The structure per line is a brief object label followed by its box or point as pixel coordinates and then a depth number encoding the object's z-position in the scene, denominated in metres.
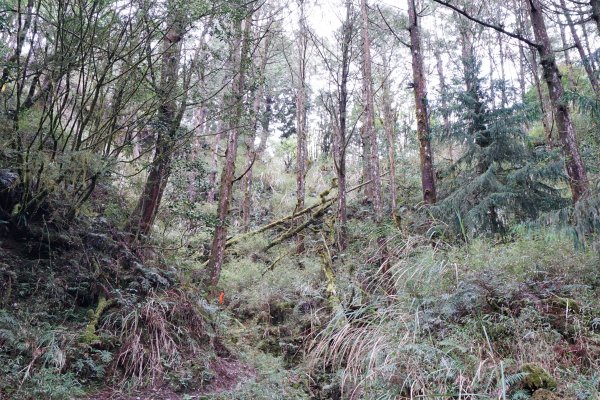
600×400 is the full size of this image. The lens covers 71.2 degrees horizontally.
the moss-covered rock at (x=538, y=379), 3.36
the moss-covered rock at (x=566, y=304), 4.23
